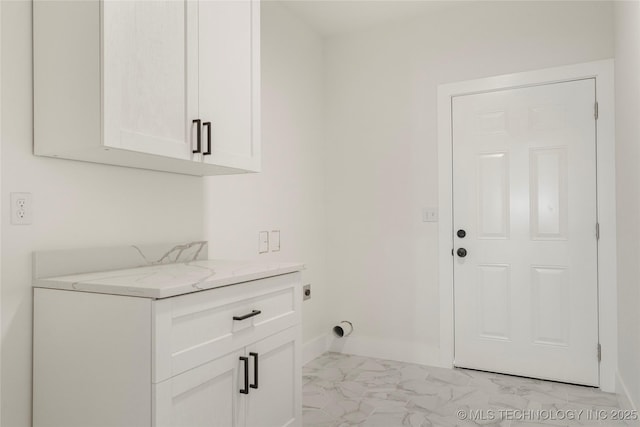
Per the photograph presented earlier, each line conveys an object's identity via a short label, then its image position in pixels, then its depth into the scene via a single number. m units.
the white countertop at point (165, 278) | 1.25
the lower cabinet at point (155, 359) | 1.22
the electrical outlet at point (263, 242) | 2.70
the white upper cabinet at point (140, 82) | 1.33
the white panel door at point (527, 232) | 2.67
